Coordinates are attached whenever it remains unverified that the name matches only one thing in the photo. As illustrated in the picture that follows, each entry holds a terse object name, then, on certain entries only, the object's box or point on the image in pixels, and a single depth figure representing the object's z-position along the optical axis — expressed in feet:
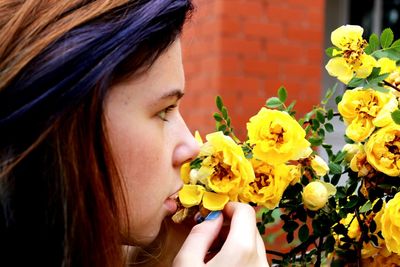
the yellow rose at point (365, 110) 1.98
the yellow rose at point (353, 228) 2.12
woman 1.76
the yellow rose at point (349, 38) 2.05
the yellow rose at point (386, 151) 1.97
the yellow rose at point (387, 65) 2.07
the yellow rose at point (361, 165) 2.02
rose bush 1.98
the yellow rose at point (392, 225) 1.95
